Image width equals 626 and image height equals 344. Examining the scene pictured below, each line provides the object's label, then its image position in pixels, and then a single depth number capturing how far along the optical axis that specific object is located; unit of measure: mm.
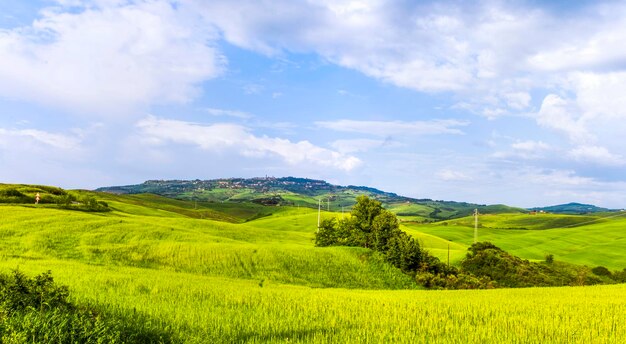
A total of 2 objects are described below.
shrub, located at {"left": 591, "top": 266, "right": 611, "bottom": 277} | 85500
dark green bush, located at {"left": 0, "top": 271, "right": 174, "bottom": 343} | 9055
